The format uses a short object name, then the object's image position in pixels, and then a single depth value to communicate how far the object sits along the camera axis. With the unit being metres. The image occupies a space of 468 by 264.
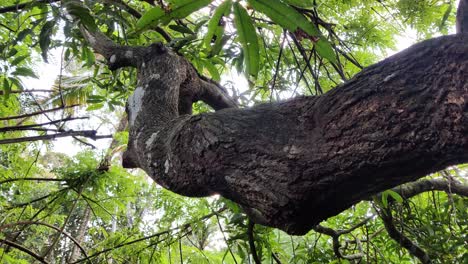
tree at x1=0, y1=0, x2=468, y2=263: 0.64
